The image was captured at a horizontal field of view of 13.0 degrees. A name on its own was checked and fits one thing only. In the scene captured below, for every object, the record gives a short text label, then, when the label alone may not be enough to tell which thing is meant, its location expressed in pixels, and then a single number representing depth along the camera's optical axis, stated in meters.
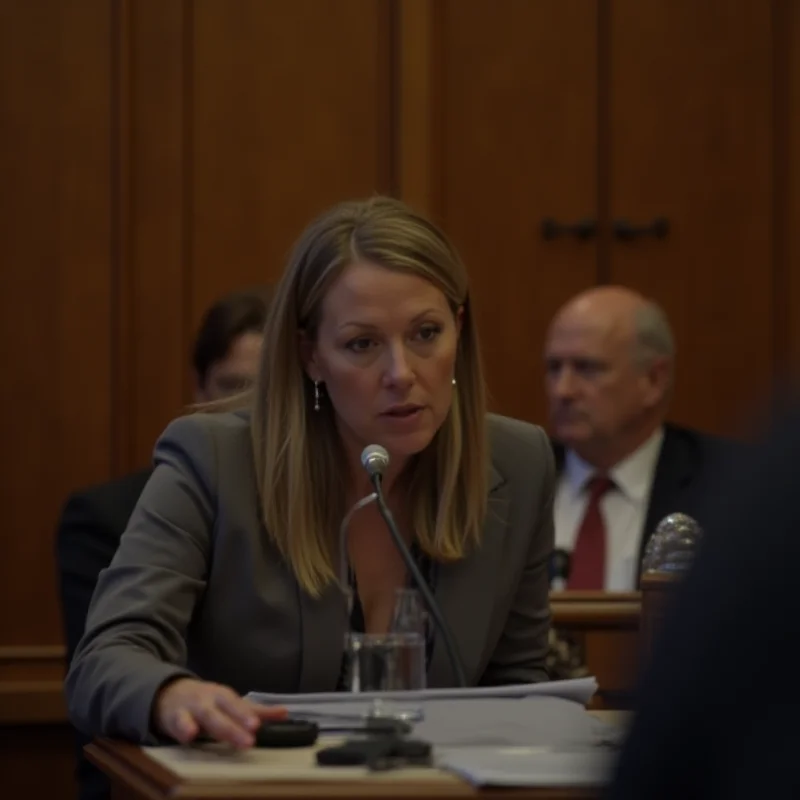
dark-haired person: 6.22
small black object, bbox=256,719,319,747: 3.63
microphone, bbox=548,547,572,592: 8.41
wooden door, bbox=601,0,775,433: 9.48
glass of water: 4.00
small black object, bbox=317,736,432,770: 3.36
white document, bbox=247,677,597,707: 3.96
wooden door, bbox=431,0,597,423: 9.35
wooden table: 3.12
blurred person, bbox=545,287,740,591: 8.98
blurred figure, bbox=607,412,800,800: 1.20
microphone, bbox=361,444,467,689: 4.21
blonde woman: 4.78
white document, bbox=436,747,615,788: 3.20
